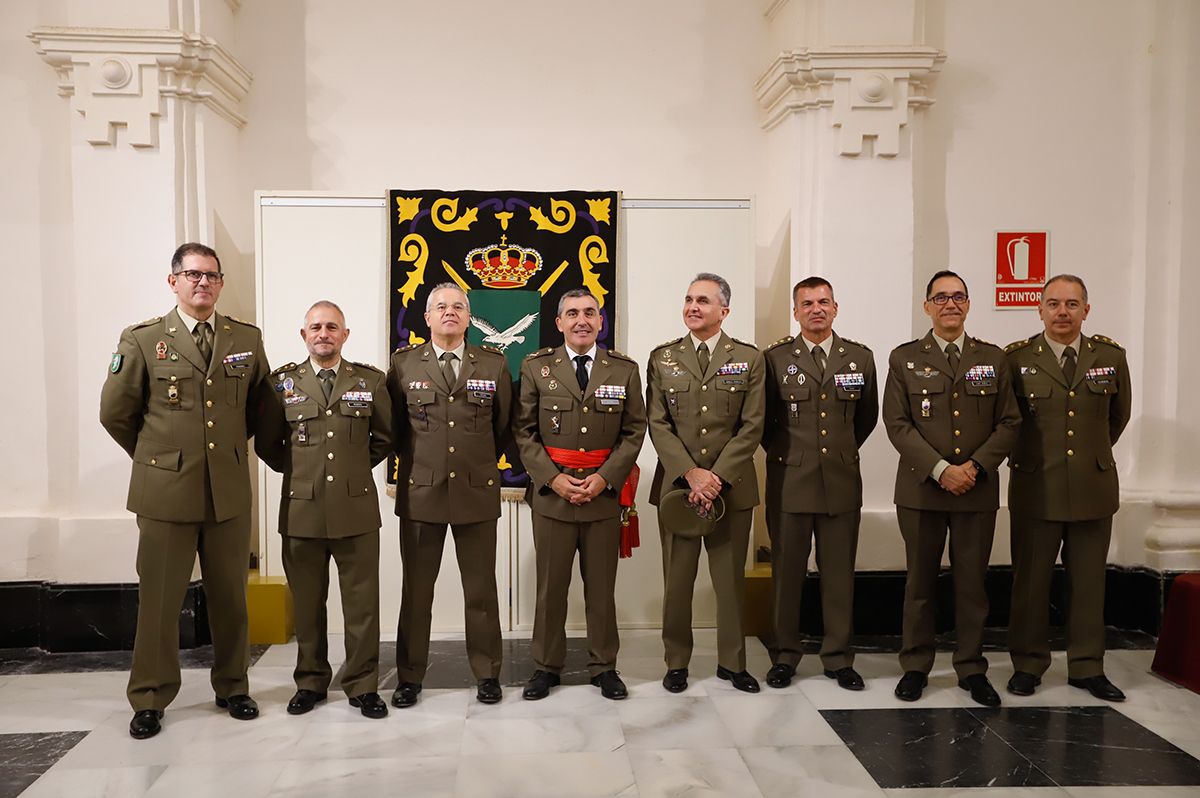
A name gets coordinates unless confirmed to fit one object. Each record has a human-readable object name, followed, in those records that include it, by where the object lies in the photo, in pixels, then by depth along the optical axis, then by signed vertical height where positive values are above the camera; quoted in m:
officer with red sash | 4.18 -0.50
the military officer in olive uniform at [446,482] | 4.04 -0.56
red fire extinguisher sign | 5.43 +0.51
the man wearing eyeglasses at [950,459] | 4.14 -0.46
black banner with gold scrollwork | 5.12 +0.51
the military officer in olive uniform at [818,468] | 4.32 -0.53
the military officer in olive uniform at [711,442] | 4.25 -0.40
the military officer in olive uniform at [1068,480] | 4.17 -0.56
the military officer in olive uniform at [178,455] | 3.79 -0.42
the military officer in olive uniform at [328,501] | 3.91 -0.62
